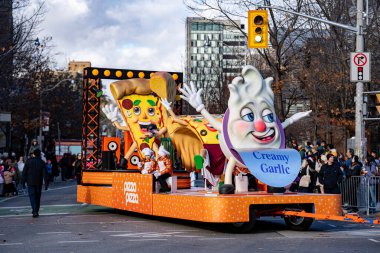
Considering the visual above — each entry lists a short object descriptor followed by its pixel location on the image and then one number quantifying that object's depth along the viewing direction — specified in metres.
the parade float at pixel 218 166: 15.98
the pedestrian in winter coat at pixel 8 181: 31.30
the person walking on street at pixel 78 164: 40.07
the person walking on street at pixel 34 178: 20.38
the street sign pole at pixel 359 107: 22.41
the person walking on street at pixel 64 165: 48.56
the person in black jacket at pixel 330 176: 20.55
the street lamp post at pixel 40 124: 48.21
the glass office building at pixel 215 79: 50.78
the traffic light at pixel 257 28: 20.89
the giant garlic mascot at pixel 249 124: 17.12
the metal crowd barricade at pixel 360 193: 21.55
